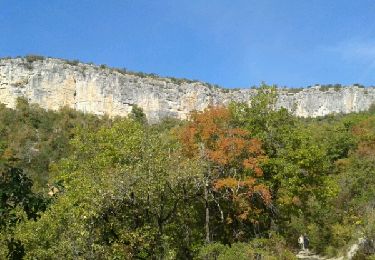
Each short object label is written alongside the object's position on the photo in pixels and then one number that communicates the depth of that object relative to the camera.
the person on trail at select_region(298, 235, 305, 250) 46.20
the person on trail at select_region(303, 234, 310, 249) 47.01
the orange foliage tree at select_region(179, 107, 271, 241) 23.12
